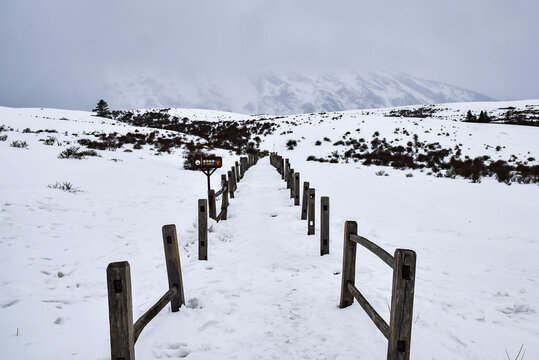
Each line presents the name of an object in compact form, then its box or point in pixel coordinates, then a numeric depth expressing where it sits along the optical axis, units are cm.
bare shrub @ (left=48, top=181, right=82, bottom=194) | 872
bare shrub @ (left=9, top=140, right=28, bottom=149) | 1350
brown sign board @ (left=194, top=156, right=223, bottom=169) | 792
